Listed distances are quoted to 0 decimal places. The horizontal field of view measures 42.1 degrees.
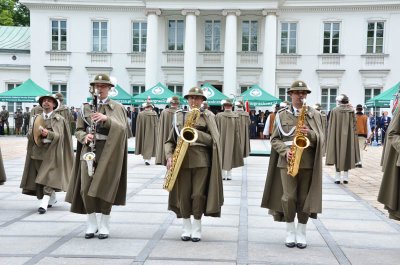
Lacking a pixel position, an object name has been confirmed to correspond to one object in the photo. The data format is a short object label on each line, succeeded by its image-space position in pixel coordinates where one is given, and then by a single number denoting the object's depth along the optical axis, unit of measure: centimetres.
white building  3412
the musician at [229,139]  1411
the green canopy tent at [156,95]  2647
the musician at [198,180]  703
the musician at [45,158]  902
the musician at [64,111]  1307
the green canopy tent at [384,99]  2467
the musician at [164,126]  1491
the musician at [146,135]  1767
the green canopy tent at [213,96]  2686
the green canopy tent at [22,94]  2770
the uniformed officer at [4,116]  3294
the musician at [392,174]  642
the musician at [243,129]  1574
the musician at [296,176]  671
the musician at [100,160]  693
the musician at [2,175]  928
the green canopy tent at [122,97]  2667
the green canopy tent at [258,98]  2783
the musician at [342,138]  1359
